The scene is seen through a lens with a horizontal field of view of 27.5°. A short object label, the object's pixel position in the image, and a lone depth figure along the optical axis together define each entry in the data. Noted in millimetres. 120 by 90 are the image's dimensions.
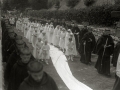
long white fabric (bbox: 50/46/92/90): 7511
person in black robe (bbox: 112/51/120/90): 5640
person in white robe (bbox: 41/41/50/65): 11192
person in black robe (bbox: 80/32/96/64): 11555
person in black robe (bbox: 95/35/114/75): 9422
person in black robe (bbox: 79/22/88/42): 13105
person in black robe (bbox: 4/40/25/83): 5385
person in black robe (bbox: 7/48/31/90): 4410
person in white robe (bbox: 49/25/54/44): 17859
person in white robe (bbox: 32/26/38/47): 15094
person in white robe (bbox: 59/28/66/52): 14602
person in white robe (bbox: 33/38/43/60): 11325
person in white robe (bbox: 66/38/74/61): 11998
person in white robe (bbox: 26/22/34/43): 19634
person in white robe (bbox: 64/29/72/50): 13047
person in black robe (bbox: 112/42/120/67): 9916
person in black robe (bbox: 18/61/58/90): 3406
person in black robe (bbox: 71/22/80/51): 14789
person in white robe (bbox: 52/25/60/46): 16642
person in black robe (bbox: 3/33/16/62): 6826
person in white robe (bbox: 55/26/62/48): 16219
